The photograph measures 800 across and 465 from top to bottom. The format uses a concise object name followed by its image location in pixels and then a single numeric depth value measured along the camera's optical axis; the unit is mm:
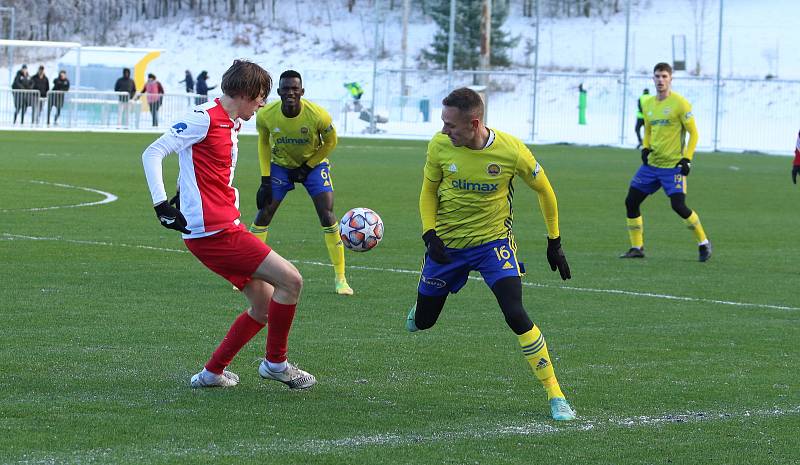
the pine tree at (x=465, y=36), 69125
